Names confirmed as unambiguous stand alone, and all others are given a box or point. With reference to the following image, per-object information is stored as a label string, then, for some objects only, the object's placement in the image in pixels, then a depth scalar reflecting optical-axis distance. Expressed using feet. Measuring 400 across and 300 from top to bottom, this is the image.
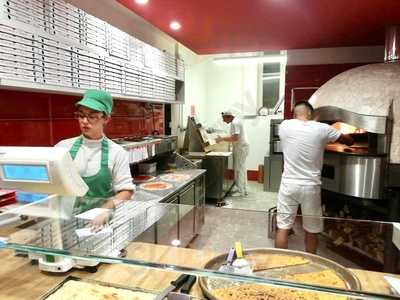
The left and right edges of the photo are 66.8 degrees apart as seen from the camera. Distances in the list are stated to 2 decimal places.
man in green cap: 5.72
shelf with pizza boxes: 5.67
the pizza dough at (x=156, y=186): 9.75
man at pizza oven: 9.40
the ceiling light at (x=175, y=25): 10.60
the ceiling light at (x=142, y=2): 8.69
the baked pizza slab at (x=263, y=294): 3.36
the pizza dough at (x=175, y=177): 11.35
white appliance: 3.45
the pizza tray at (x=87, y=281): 3.46
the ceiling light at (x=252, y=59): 18.72
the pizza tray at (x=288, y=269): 3.46
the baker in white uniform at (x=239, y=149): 18.85
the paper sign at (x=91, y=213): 4.20
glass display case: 3.37
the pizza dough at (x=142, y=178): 11.07
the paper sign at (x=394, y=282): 3.37
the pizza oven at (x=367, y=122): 9.36
